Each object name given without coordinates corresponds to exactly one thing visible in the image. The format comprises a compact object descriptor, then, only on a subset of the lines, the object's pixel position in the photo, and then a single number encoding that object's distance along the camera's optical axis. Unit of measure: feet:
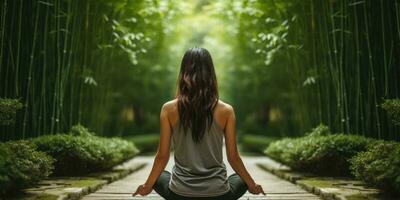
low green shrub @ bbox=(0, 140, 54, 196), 12.74
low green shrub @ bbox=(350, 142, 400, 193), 13.44
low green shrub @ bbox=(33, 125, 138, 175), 20.07
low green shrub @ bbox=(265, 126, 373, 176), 20.02
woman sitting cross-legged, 10.00
